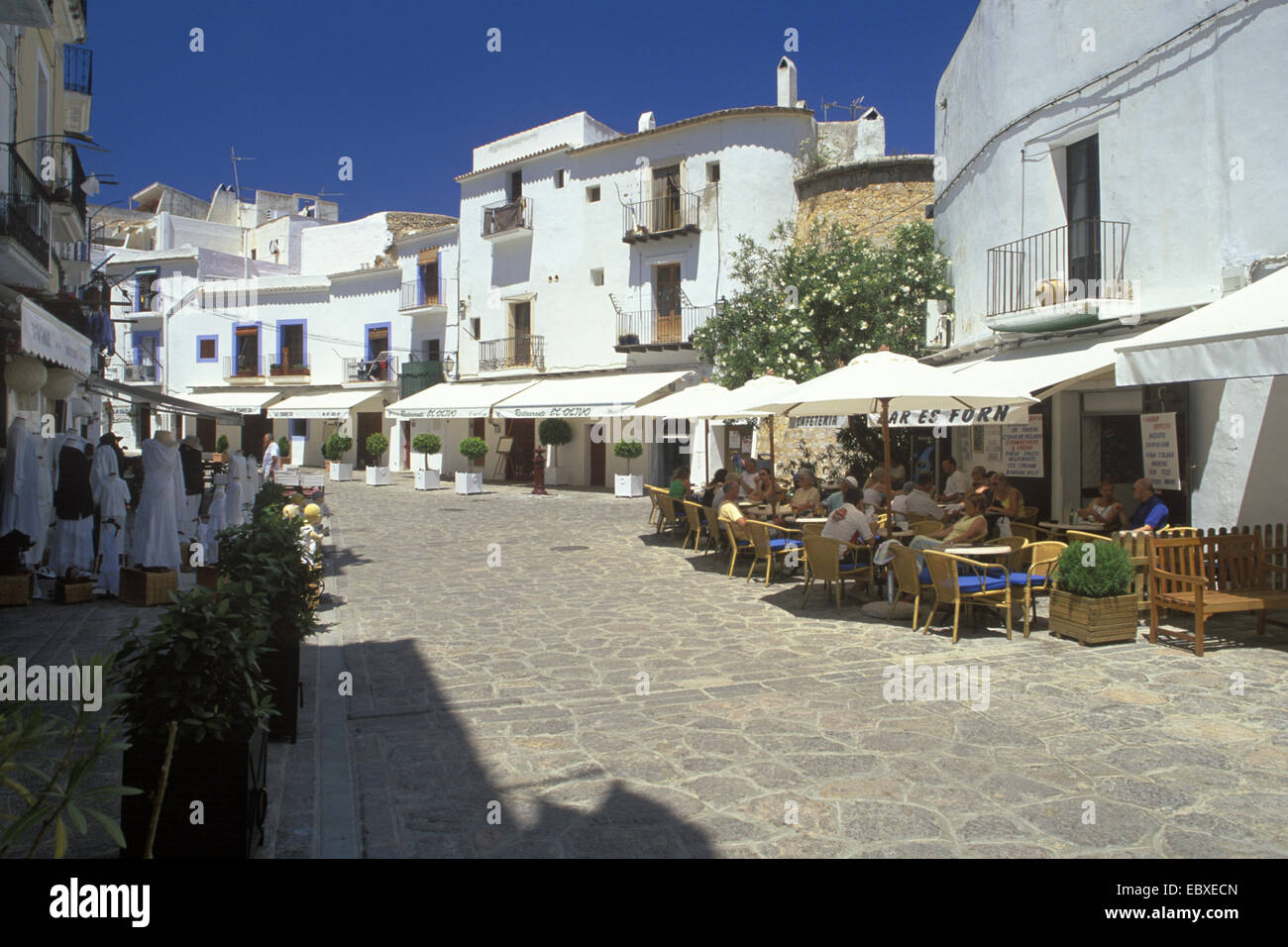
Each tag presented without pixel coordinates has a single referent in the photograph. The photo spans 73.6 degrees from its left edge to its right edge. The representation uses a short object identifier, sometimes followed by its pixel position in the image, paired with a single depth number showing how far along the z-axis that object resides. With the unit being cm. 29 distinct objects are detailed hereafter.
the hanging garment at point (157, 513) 852
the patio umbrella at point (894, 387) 746
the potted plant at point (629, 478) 2333
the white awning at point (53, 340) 759
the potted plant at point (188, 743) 298
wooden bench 661
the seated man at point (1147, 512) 802
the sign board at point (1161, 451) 885
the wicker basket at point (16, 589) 798
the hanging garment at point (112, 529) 862
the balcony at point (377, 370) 3388
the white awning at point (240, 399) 3578
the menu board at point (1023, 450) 1152
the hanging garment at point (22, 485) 859
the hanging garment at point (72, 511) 871
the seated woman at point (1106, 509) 897
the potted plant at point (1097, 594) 677
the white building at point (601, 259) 2411
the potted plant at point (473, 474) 2392
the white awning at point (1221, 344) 603
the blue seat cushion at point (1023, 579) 720
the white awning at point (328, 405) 3312
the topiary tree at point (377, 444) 2839
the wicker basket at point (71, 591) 832
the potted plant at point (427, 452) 2556
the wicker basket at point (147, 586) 817
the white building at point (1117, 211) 809
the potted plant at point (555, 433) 2608
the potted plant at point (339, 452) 2836
